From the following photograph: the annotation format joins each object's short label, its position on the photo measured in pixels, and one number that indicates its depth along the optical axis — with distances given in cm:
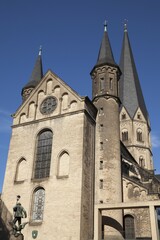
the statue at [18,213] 1700
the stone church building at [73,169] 2092
